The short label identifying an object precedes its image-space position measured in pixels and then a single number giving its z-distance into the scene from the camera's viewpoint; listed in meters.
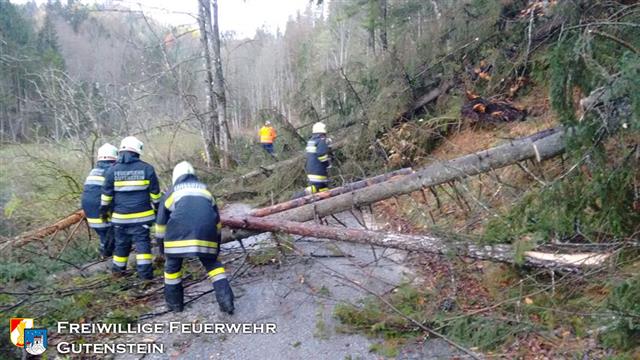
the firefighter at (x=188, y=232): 3.94
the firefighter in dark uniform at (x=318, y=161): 7.86
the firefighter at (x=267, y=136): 13.04
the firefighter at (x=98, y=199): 5.48
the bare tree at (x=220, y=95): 11.24
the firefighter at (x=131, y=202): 4.80
